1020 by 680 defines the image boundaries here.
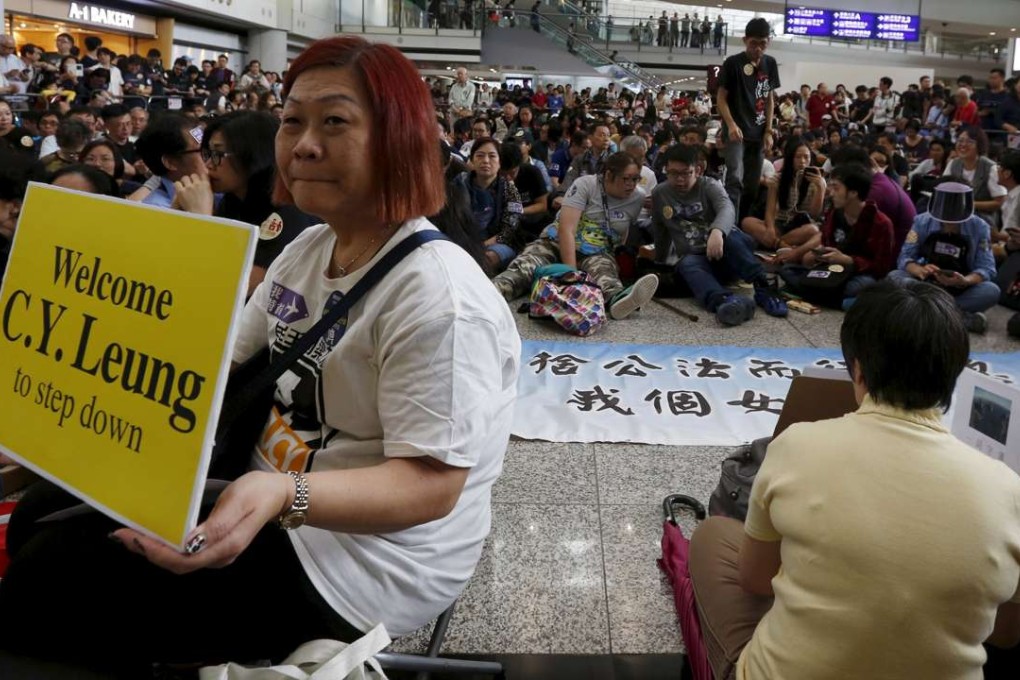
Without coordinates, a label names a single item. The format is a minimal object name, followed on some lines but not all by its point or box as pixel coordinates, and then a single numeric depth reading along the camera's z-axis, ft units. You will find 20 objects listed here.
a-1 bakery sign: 51.98
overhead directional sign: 69.41
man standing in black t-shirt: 20.07
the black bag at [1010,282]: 17.28
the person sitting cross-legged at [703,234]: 16.72
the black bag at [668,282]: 17.76
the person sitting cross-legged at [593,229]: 17.20
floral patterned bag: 15.05
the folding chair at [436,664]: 5.05
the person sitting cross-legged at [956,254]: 15.64
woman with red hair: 3.77
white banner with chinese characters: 10.84
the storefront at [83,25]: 49.03
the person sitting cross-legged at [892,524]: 3.86
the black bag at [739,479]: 7.27
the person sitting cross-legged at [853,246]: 17.26
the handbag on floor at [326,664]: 3.94
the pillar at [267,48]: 71.56
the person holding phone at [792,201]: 22.30
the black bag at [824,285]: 17.21
